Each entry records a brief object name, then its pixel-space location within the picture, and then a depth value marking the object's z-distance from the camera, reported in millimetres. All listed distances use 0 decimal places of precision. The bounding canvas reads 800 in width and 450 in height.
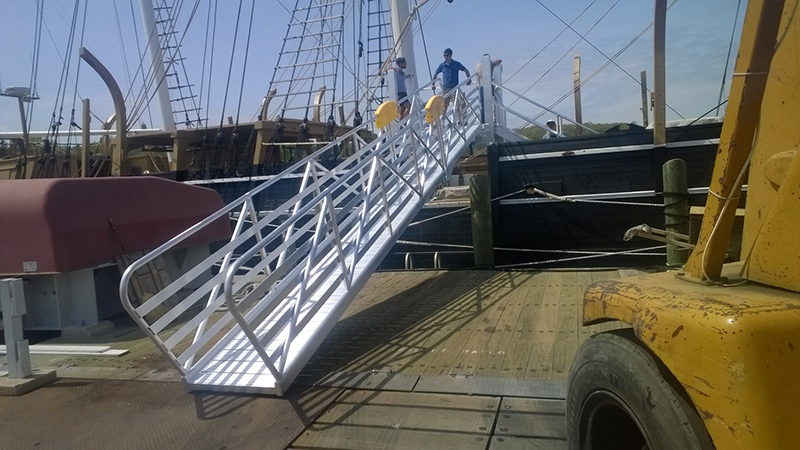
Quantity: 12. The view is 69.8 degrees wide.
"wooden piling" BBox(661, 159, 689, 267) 6723
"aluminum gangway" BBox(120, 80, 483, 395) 3824
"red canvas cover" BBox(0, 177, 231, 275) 5266
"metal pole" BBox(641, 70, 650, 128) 10844
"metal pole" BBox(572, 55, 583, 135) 10440
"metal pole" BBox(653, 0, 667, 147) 6883
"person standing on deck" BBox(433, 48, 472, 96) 10359
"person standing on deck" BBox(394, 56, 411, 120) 10773
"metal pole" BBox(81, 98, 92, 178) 11176
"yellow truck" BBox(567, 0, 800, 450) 1361
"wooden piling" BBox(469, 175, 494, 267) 7754
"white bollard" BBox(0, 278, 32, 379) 3934
